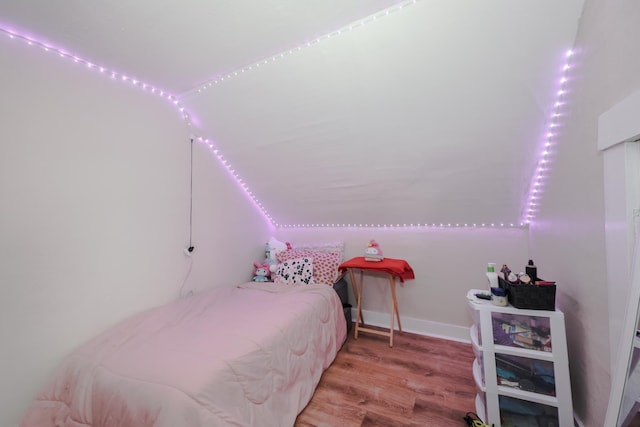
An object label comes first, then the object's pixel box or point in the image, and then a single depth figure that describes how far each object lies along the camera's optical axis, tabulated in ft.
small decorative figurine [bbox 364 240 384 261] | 8.61
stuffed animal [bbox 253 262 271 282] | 9.56
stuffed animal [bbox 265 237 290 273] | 10.14
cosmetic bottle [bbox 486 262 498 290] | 5.21
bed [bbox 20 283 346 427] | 3.64
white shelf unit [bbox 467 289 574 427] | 4.55
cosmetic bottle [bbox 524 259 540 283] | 5.08
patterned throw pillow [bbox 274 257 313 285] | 8.86
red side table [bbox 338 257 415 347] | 7.95
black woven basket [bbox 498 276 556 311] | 4.64
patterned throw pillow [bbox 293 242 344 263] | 9.91
